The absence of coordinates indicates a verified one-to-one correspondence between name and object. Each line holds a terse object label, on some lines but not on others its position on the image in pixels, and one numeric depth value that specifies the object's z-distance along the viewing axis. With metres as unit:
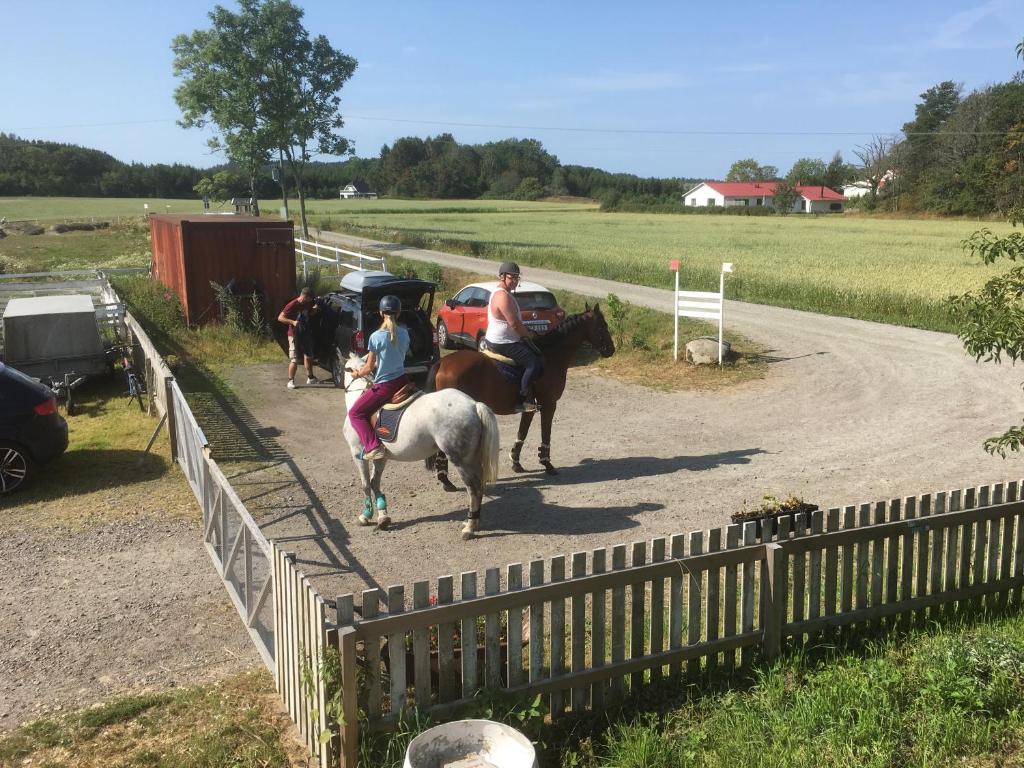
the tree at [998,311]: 5.91
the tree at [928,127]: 88.94
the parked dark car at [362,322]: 14.88
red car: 17.56
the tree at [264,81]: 43.28
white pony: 7.99
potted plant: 6.95
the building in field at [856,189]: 117.22
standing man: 15.33
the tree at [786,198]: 114.81
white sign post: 17.33
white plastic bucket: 3.98
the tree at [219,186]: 57.34
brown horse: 9.91
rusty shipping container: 19.59
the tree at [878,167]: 97.88
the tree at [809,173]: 130.62
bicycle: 14.48
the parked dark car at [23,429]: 9.95
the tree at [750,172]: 161.38
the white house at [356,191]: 135.12
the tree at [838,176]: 129.25
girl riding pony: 8.16
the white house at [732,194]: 129.12
